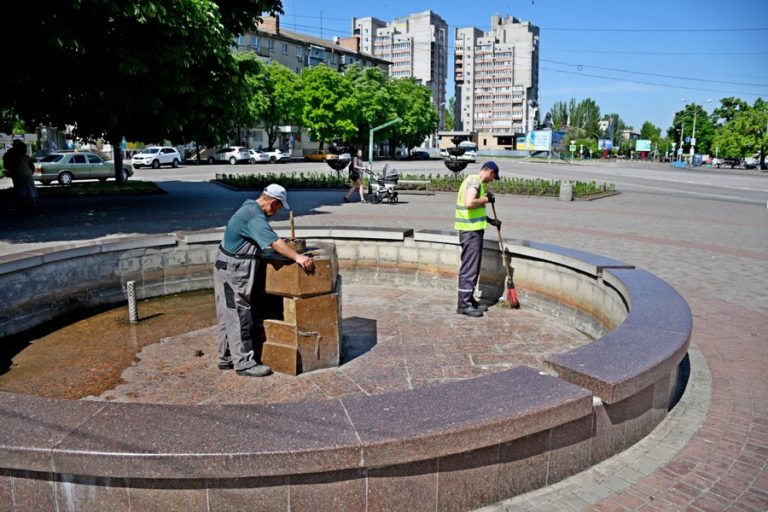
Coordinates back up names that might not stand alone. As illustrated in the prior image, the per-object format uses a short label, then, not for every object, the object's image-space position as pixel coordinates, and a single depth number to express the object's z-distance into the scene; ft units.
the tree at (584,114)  545.85
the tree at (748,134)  249.96
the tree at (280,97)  197.57
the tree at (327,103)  207.54
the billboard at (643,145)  422.41
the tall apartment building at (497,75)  529.45
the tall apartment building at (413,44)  491.72
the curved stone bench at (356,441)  9.58
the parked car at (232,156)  172.35
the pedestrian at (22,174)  53.72
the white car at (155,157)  147.64
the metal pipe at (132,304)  24.43
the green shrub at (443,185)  80.59
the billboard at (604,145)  422.41
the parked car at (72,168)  100.89
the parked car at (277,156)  179.48
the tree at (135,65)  41.96
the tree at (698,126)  354.41
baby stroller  66.85
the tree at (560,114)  569.02
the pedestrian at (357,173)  67.41
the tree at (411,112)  258.16
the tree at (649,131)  542.57
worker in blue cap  24.11
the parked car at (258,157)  175.91
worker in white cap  17.10
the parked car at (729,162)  279.53
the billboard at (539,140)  334.03
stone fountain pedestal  17.88
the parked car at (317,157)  203.86
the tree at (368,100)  221.66
